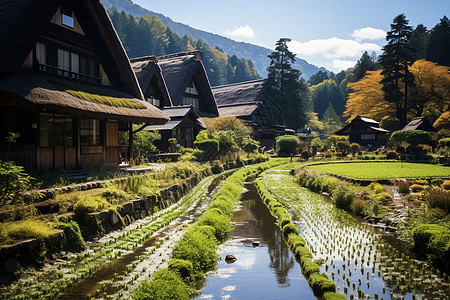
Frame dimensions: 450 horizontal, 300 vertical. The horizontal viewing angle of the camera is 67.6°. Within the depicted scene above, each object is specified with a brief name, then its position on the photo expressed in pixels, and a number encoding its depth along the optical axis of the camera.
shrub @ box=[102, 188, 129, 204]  9.40
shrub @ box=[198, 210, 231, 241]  8.70
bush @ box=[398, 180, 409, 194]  12.87
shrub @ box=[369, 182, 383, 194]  12.72
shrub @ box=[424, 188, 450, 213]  8.71
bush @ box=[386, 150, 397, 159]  28.97
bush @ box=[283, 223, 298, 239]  8.72
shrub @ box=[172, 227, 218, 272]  6.45
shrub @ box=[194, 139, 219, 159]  24.25
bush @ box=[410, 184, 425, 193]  12.99
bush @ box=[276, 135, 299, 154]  37.12
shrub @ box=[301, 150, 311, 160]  30.27
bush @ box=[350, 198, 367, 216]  11.04
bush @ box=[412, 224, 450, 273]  6.36
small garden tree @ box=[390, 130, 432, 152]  27.20
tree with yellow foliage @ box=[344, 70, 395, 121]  44.25
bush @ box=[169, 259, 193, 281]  5.86
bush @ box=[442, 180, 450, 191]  12.63
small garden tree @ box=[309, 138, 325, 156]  35.93
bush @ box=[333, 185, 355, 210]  12.03
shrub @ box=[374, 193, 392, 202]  11.59
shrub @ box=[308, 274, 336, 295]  5.42
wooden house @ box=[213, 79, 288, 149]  43.25
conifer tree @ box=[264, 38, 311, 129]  52.41
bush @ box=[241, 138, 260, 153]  32.36
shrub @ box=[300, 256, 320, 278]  6.15
